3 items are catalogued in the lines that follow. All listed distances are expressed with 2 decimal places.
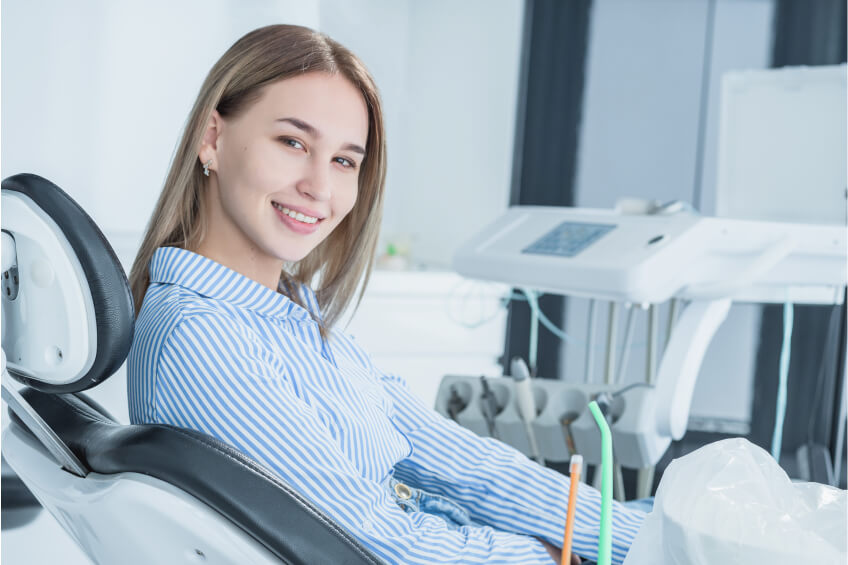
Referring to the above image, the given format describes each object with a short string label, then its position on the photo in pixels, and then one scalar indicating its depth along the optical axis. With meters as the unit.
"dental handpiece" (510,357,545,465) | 1.70
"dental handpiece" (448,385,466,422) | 1.84
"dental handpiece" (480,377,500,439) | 1.80
